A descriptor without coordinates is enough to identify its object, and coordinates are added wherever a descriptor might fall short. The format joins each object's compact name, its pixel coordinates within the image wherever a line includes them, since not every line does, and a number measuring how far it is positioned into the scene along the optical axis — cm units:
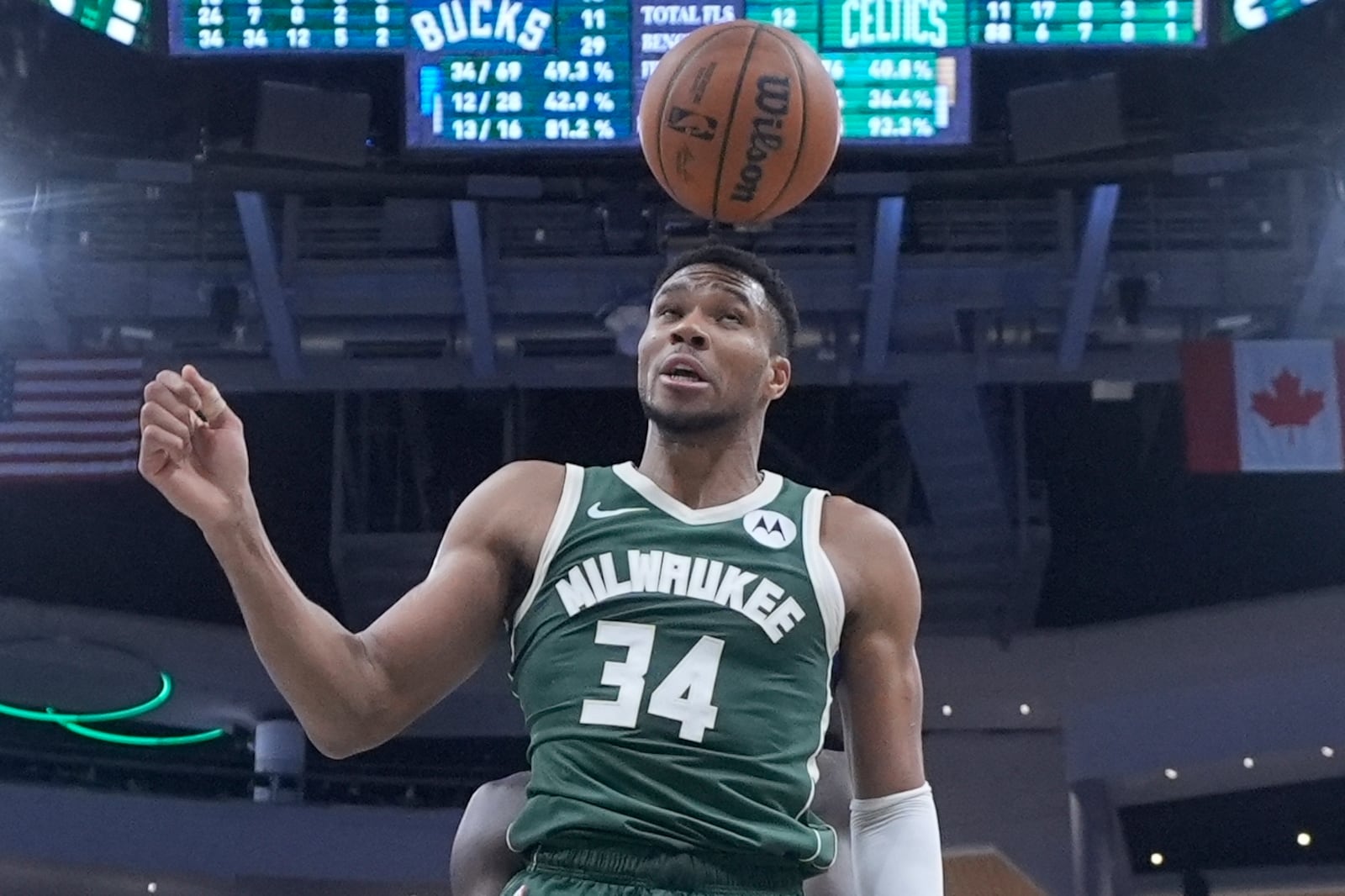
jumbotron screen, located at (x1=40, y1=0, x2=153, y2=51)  852
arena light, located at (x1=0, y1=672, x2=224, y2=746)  1491
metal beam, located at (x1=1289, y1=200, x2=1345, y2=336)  982
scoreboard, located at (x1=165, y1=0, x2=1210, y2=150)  855
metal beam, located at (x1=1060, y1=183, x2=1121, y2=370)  958
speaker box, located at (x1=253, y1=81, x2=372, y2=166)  906
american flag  1031
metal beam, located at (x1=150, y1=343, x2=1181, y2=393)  1107
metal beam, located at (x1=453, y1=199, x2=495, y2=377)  999
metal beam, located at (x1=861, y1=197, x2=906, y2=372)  962
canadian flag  1027
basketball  391
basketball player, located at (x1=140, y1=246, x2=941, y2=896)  211
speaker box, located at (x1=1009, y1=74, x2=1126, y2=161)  904
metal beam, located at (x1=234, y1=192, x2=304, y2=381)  984
